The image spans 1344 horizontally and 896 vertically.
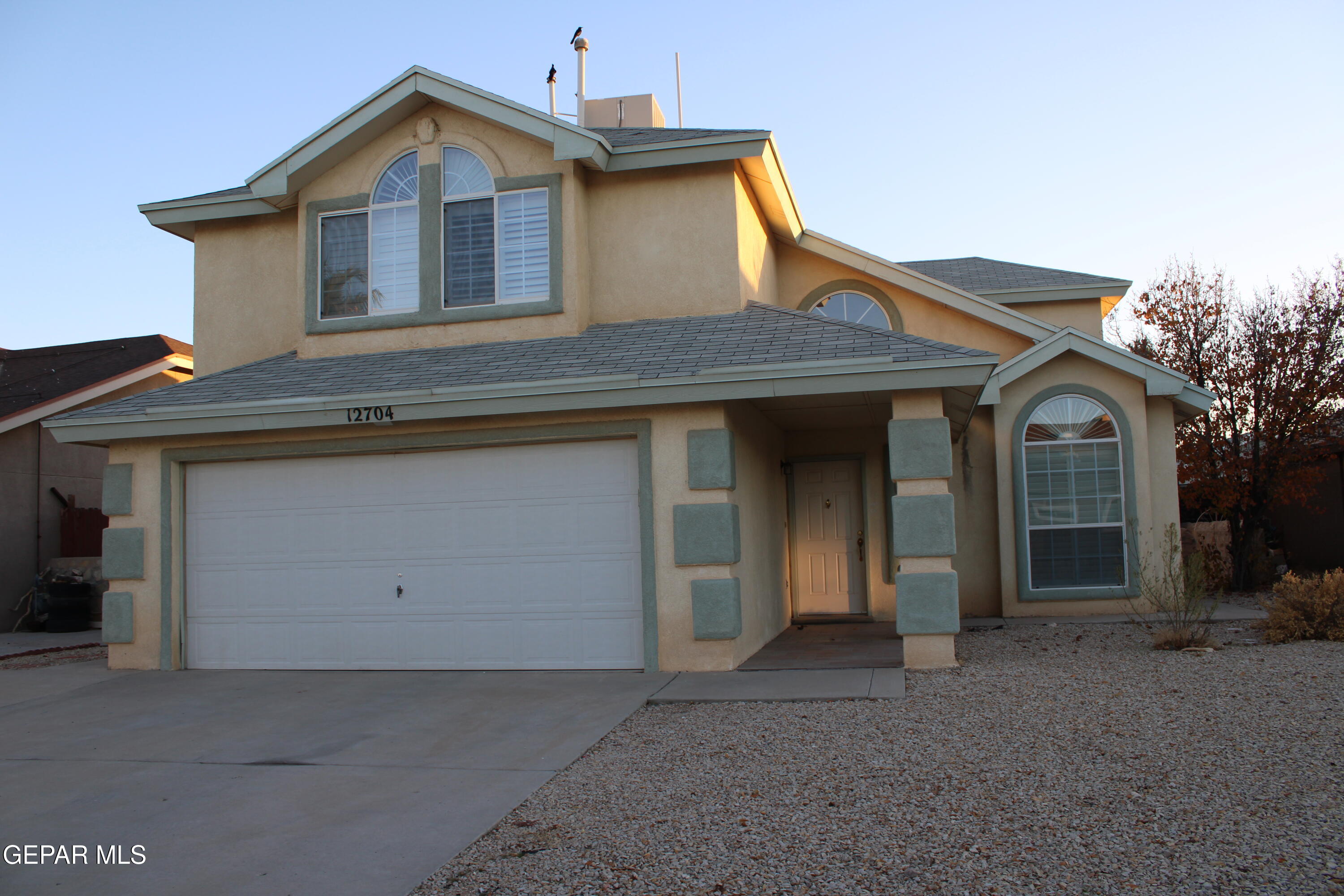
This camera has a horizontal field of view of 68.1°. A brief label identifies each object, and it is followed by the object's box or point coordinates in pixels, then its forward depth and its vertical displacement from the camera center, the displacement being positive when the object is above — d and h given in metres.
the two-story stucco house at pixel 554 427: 9.35 +0.93
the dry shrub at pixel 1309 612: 9.72 -1.14
